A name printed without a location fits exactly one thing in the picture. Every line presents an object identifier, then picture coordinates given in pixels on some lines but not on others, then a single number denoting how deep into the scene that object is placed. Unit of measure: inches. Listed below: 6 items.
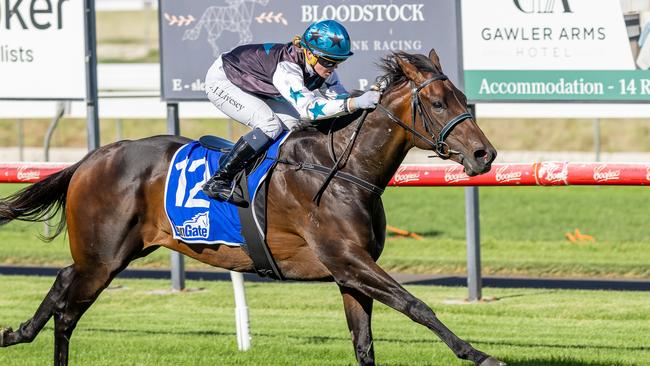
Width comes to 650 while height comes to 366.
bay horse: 521.3
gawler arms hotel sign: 815.1
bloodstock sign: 845.8
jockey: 533.0
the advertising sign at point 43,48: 903.7
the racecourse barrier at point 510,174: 708.0
